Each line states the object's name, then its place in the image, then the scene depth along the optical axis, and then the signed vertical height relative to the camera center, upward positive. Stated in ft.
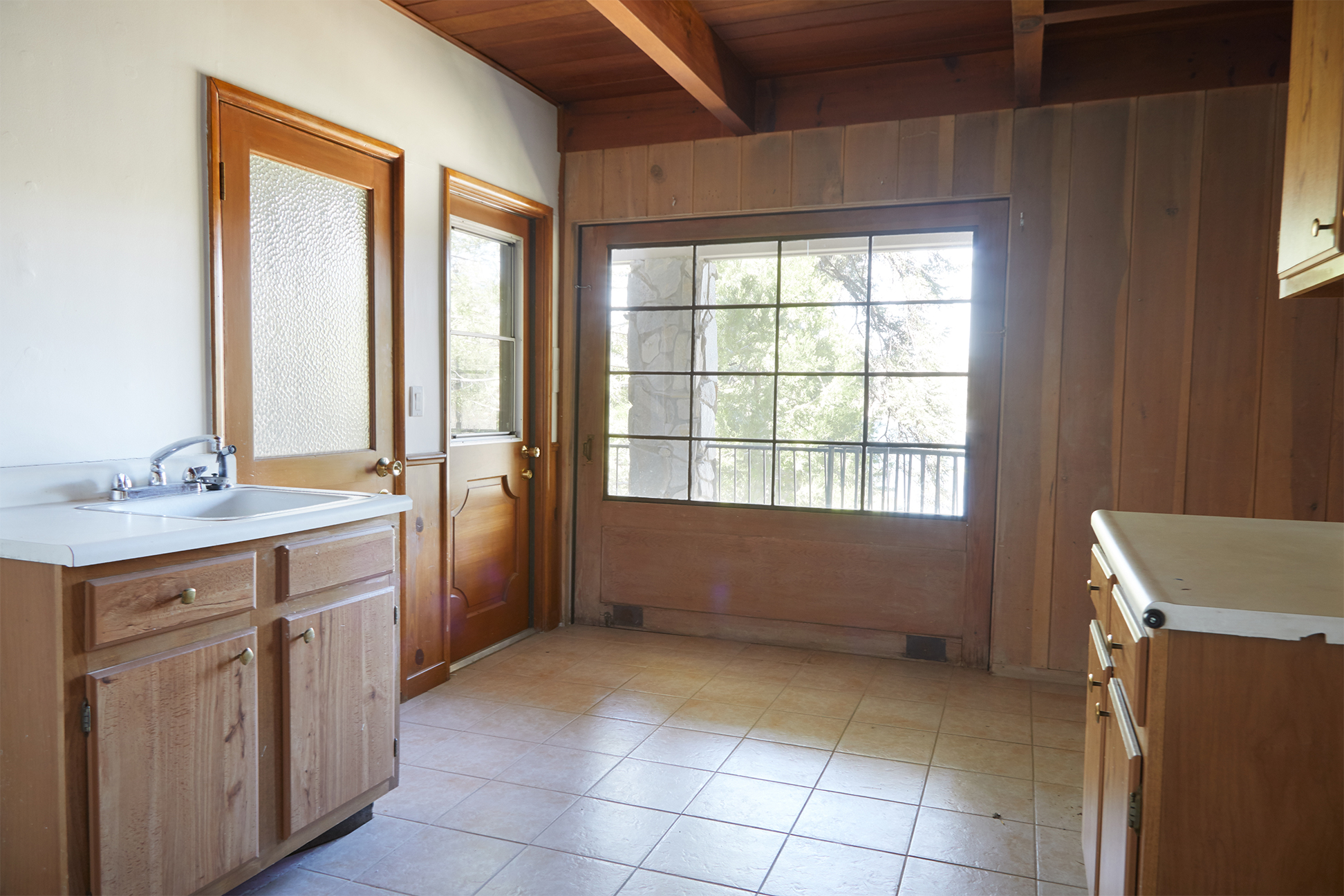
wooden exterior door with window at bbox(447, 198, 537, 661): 11.71 -0.37
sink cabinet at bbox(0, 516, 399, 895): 4.94 -2.05
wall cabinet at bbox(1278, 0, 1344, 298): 4.89 +1.58
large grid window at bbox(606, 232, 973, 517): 12.02 +0.47
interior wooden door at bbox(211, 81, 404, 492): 8.04 +1.05
